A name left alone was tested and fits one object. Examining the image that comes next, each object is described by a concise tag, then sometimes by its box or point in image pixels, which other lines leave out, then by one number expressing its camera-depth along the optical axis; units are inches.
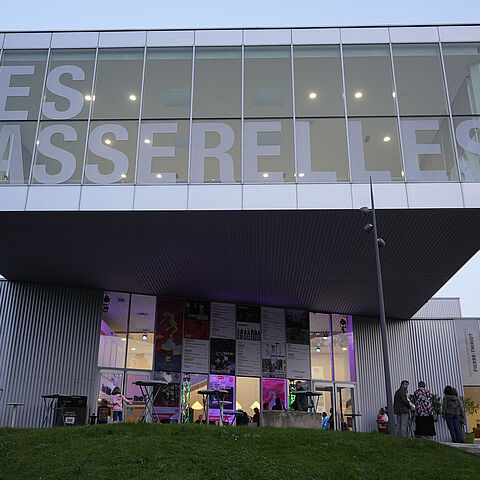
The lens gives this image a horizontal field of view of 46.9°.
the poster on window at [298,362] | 886.4
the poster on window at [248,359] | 858.1
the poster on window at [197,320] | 847.1
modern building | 585.3
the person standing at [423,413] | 536.4
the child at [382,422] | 844.0
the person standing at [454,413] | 544.1
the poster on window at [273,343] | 874.8
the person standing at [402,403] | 552.1
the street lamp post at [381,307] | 476.9
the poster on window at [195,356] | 829.8
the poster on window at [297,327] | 907.4
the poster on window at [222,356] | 845.3
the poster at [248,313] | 885.2
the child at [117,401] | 607.0
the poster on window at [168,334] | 819.4
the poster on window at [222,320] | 864.9
